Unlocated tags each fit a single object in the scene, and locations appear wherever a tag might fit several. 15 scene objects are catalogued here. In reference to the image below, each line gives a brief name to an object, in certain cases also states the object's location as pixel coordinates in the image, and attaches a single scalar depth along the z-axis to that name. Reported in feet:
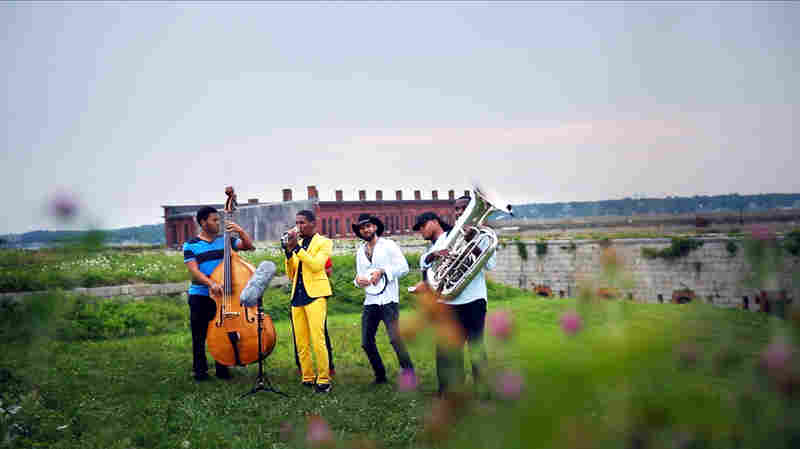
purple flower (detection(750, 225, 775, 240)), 5.29
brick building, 94.58
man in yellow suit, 23.07
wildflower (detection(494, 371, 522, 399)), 4.58
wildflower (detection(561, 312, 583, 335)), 4.77
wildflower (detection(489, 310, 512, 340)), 5.20
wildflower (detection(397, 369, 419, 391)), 8.79
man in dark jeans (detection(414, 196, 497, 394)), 19.97
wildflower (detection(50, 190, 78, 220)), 6.48
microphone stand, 23.25
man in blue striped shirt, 25.16
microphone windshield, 22.50
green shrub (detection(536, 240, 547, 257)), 98.02
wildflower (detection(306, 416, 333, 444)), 6.01
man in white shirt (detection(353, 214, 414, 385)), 23.44
